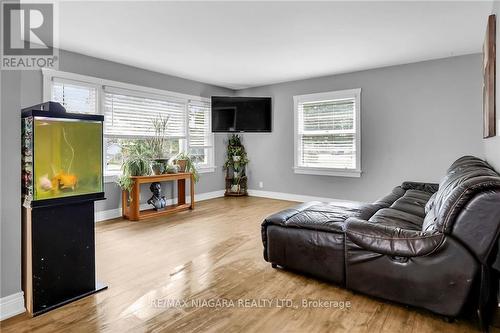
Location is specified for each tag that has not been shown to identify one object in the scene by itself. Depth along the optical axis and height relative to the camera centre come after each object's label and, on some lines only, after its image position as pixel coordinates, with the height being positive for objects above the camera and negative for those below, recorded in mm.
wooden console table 4465 -646
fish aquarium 1891 +35
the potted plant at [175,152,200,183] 5201 -58
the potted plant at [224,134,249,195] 6602 -95
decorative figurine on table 4879 -638
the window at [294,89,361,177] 5320 +524
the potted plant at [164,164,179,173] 5004 -126
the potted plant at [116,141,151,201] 4422 -36
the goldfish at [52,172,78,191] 1987 -141
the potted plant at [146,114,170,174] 4902 +317
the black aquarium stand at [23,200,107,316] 1919 -654
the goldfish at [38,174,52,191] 1919 -147
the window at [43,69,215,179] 4188 +848
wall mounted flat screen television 6078 +990
